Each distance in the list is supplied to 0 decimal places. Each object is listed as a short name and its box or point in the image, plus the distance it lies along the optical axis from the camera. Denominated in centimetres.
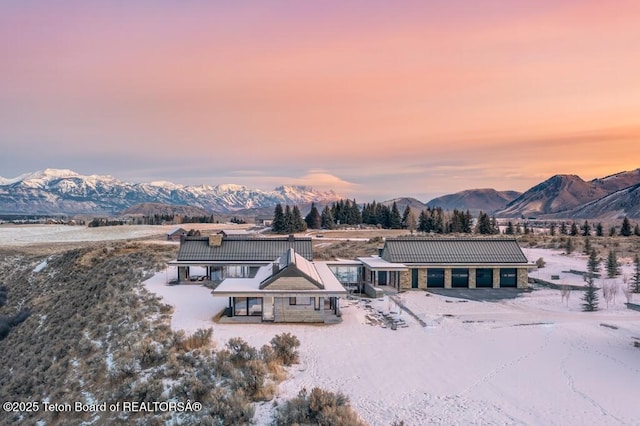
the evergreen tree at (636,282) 3300
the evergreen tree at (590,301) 2867
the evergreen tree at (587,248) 5182
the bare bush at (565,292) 3178
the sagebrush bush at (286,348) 1966
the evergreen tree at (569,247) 5323
